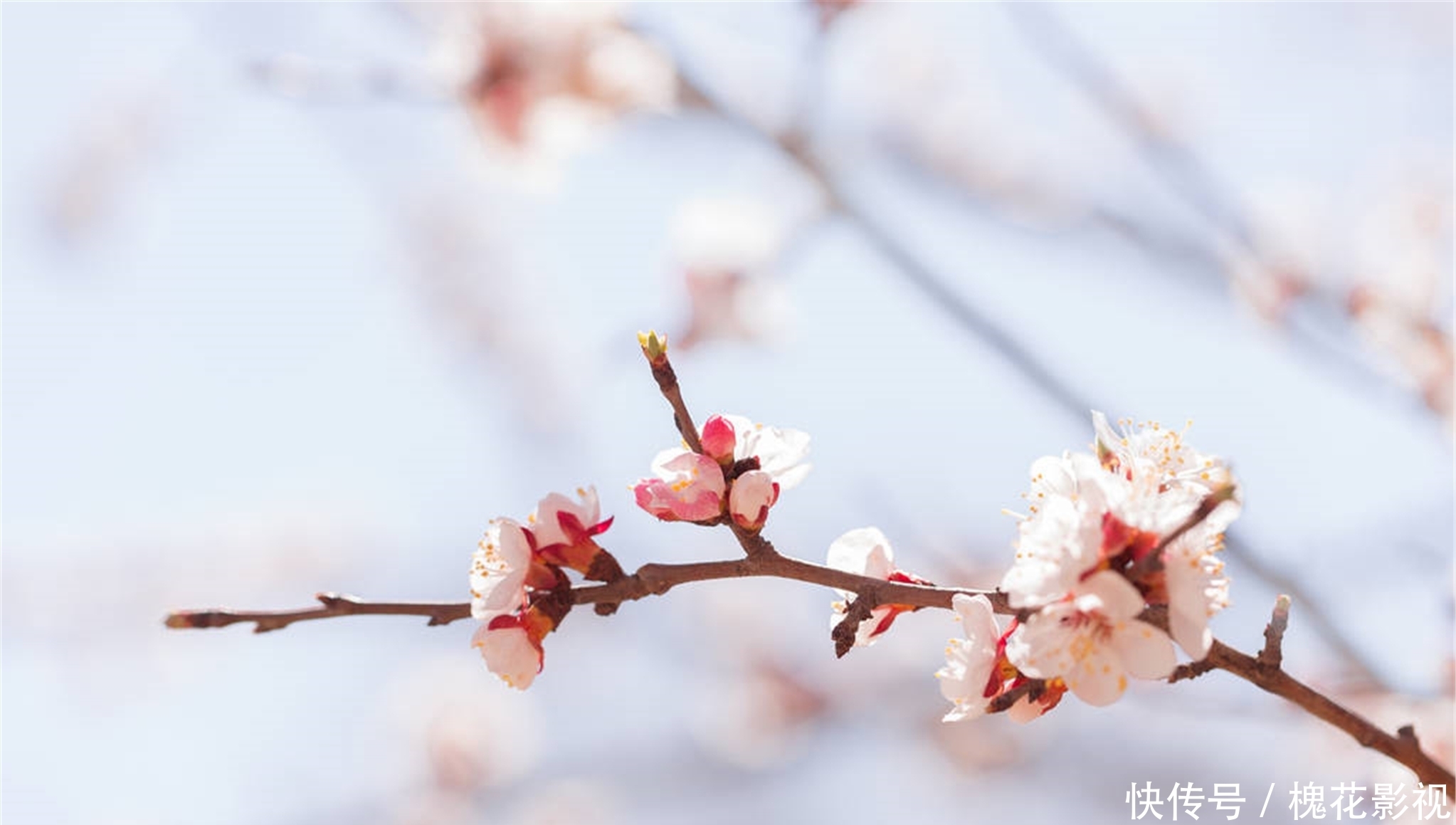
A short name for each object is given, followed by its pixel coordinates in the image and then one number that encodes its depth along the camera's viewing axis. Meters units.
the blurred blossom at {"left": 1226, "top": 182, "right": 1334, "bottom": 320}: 1.76
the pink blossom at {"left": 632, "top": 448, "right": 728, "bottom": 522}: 0.97
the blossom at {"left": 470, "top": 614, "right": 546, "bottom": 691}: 0.97
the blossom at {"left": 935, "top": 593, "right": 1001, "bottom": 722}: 0.96
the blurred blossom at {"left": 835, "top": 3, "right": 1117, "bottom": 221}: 2.57
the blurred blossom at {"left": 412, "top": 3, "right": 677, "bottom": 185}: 1.67
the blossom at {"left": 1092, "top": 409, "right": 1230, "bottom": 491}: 0.97
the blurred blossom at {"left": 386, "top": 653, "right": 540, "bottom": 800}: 3.19
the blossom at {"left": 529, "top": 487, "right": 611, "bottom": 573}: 0.97
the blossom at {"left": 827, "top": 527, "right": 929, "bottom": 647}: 0.98
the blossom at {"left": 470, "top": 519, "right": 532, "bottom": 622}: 0.97
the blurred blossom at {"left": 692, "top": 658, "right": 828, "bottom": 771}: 3.10
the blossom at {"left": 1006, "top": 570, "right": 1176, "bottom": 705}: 0.94
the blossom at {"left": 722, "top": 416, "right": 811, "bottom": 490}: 0.98
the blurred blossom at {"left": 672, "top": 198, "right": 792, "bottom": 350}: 1.92
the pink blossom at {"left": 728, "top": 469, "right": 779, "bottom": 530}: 0.96
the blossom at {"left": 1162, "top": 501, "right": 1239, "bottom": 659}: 0.93
